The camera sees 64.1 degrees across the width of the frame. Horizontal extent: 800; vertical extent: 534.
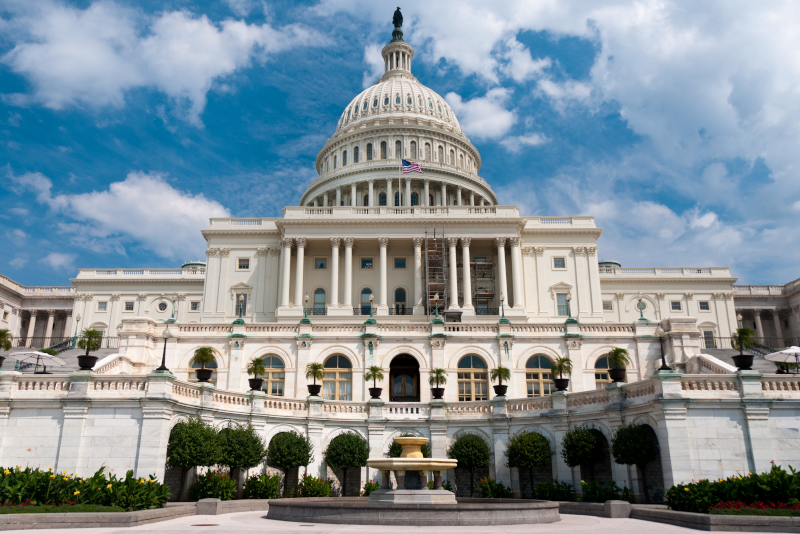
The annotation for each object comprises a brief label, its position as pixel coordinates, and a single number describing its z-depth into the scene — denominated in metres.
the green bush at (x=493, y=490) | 31.84
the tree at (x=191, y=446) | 27.02
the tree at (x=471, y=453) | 33.00
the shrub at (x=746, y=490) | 20.89
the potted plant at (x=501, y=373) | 38.56
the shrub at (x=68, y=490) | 21.40
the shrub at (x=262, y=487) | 30.00
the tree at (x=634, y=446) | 26.80
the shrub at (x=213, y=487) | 27.70
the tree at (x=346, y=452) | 33.03
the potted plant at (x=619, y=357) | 37.56
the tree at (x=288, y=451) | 31.80
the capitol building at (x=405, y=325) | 26.84
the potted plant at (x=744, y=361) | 27.62
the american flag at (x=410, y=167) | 82.38
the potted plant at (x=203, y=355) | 40.88
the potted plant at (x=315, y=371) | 40.69
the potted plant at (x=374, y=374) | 40.30
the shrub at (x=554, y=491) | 30.34
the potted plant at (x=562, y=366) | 40.47
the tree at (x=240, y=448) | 29.28
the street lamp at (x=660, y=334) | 45.00
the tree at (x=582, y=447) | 29.86
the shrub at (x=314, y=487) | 31.33
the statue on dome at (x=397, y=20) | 136.75
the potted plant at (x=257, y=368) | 39.40
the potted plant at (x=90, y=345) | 28.33
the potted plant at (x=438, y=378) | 40.38
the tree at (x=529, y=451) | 31.77
